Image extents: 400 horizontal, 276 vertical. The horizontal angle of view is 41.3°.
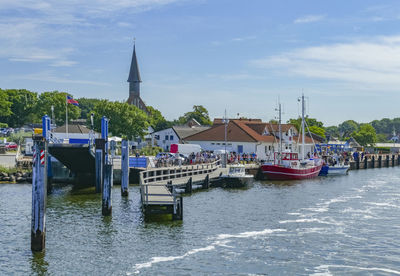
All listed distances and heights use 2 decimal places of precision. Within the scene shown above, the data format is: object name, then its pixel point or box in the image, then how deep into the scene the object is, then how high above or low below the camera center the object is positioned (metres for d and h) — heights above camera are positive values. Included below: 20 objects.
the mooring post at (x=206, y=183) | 51.84 -3.35
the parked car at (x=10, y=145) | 86.32 +0.50
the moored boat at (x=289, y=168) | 63.91 -2.34
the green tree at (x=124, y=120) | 100.94 +5.41
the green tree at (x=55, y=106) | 128.50 +10.48
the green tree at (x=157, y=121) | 134.88 +7.56
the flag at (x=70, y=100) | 52.00 +4.73
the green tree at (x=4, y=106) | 125.69 +10.04
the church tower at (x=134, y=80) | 174.88 +22.73
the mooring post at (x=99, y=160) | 41.53 -0.97
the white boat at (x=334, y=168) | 76.31 -2.74
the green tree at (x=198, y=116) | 162.79 +10.10
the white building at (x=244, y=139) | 83.81 +1.63
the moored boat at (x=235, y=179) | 53.44 -3.06
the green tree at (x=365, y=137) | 160.12 +3.60
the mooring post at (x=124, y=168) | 45.09 -1.69
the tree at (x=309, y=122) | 145.19 +8.24
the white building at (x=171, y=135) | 96.00 +2.48
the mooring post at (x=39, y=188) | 24.64 -1.86
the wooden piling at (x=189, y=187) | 47.88 -3.47
